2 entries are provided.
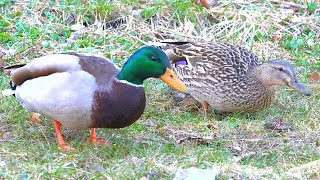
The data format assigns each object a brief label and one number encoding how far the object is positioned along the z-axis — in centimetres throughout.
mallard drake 897
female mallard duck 1151
